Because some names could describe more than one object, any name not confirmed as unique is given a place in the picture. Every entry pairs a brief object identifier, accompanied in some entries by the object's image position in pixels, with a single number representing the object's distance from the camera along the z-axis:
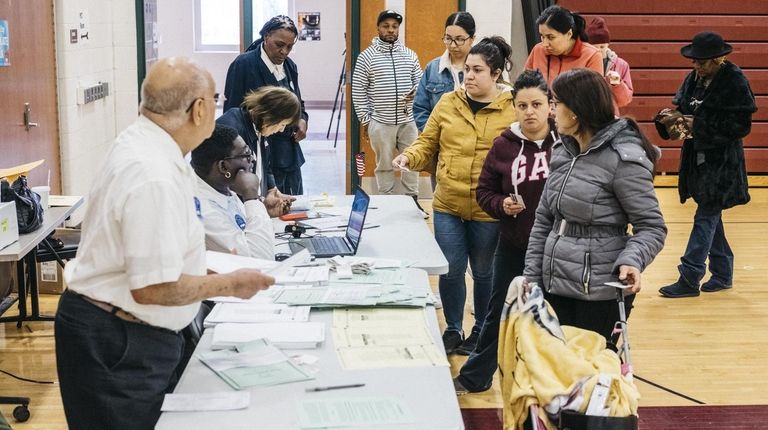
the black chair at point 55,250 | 5.09
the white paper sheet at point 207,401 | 2.33
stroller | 2.46
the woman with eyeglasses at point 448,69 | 5.77
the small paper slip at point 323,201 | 4.86
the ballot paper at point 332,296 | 3.08
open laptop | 3.82
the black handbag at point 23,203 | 4.45
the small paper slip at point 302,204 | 4.73
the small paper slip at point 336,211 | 4.64
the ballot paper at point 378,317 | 2.92
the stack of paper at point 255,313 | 2.95
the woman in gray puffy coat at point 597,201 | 3.15
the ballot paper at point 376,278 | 3.35
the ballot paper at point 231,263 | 3.02
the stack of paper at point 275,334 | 2.75
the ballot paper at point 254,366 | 2.51
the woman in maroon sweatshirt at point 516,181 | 3.91
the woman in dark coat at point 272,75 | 5.85
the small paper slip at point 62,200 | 5.16
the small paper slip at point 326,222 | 4.35
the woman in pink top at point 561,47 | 5.39
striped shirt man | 7.48
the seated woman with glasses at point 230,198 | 3.40
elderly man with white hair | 2.25
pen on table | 2.45
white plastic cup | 4.84
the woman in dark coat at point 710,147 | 5.83
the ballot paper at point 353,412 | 2.26
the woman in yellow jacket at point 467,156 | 4.34
